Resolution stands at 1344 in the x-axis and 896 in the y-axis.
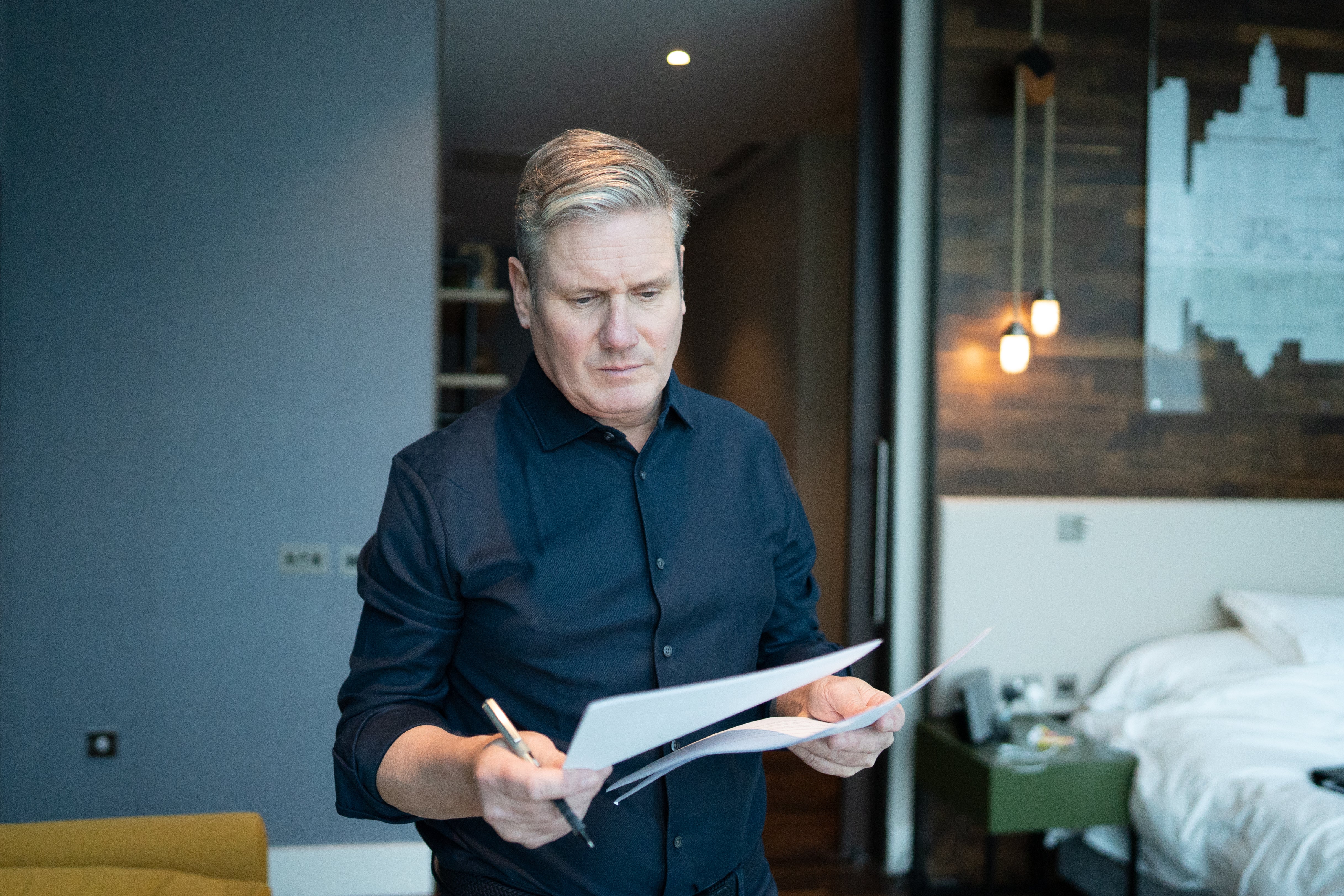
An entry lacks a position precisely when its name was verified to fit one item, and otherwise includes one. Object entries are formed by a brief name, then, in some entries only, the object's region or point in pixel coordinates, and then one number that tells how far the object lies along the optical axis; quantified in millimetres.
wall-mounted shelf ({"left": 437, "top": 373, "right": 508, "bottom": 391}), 3619
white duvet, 2111
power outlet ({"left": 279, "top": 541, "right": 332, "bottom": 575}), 3100
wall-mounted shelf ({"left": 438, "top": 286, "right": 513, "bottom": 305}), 3568
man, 987
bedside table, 2637
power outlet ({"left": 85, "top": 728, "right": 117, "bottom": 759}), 3014
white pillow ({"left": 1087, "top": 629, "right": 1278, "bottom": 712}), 2877
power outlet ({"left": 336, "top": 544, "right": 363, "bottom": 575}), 3121
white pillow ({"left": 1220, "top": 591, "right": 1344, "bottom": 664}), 2785
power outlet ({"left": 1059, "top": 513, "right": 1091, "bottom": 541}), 3076
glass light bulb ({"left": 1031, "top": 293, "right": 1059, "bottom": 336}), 2957
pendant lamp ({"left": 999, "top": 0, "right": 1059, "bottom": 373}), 2955
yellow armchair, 1969
